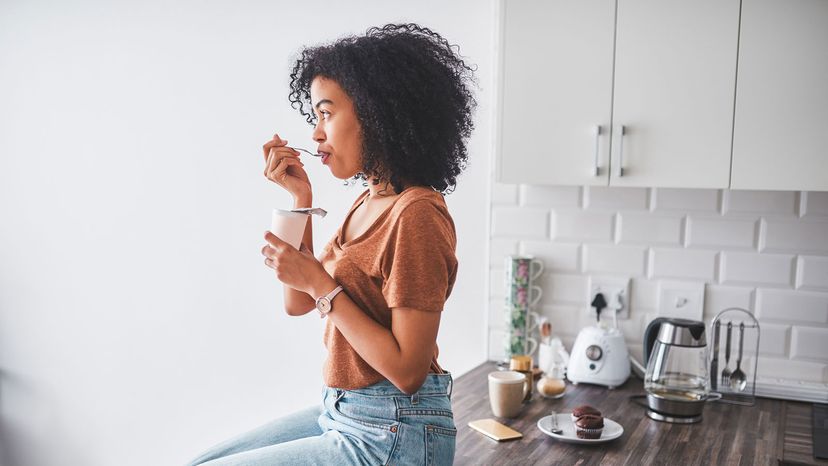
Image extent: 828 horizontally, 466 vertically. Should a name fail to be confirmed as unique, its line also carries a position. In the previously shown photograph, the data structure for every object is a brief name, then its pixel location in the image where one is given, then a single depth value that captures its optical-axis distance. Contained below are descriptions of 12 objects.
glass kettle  1.99
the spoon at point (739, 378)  2.14
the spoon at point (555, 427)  1.81
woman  1.25
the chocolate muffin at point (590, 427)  1.78
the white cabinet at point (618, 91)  1.94
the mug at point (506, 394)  1.92
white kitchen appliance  2.20
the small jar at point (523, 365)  2.10
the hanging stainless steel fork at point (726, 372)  2.15
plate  1.76
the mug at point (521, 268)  2.36
